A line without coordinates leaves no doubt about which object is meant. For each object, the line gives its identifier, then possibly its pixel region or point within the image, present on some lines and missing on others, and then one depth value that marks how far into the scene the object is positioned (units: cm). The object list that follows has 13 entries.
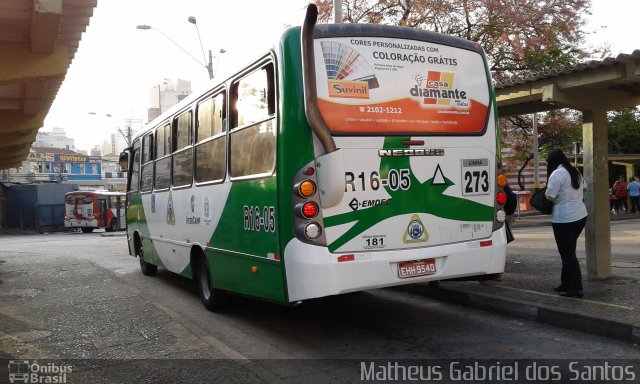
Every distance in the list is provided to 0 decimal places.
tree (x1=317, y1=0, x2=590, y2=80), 1867
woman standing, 643
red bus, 3338
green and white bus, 491
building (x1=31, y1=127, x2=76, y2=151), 10731
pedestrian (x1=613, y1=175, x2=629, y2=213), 2267
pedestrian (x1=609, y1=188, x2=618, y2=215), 2319
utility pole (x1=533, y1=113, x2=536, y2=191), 2072
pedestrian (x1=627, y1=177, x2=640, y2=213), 2178
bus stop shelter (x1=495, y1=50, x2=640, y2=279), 718
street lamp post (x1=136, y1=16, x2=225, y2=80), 2011
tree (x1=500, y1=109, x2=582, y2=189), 2259
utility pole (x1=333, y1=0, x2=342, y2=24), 1199
